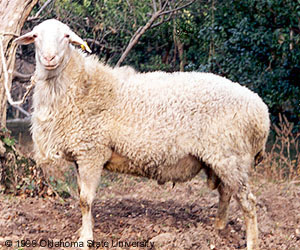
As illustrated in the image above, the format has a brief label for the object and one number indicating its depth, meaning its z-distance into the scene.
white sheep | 4.57
